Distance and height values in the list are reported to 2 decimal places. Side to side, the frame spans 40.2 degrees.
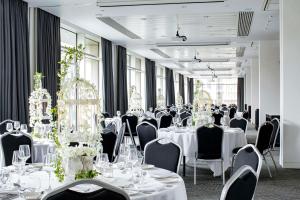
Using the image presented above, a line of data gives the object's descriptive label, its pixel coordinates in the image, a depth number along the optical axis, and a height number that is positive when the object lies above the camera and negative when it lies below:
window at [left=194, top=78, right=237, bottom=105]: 40.41 +0.54
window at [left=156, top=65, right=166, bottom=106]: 28.16 +1.12
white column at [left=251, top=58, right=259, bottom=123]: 20.19 +0.45
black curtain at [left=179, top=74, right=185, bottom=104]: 36.38 +0.94
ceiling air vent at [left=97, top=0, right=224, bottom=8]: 8.59 +1.98
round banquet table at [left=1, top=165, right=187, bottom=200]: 3.01 -0.70
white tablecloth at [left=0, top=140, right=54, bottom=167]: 6.05 -0.79
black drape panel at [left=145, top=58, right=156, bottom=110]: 22.62 +0.70
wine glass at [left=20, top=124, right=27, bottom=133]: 6.41 -0.49
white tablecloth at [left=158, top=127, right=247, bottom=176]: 7.30 -0.87
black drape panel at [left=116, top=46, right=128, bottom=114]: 16.19 +0.62
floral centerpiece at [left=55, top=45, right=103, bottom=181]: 3.20 -0.36
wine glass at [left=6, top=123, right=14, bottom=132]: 6.18 -0.45
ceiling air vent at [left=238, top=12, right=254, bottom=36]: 10.47 +2.04
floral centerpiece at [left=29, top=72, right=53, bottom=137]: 7.02 -0.23
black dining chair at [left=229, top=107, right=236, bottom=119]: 19.23 -0.80
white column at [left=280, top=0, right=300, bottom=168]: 8.25 +0.25
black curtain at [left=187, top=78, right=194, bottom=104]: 42.22 +0.78
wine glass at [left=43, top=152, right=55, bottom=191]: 3.31 -0.56
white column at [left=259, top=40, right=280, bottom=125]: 14.60 +0.39
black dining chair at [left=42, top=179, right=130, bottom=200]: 2.27 -0.54
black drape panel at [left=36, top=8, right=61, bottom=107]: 9.75 +1.19
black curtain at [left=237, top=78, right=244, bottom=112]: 37.78 +0.19
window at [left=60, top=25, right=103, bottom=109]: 13.36 +1.37
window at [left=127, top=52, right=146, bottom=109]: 20.25 +1.23
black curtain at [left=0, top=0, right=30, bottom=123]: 8.16 +0.76
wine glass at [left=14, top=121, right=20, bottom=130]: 6.57 -0.45
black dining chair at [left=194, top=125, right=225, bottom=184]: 6.71 -0.78
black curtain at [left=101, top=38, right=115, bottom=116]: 14.52 +0.74
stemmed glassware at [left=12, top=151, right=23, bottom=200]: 3.42 -0.54
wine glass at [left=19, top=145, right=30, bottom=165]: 3.48 -0.48
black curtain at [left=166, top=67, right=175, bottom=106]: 29.38 +0.56
